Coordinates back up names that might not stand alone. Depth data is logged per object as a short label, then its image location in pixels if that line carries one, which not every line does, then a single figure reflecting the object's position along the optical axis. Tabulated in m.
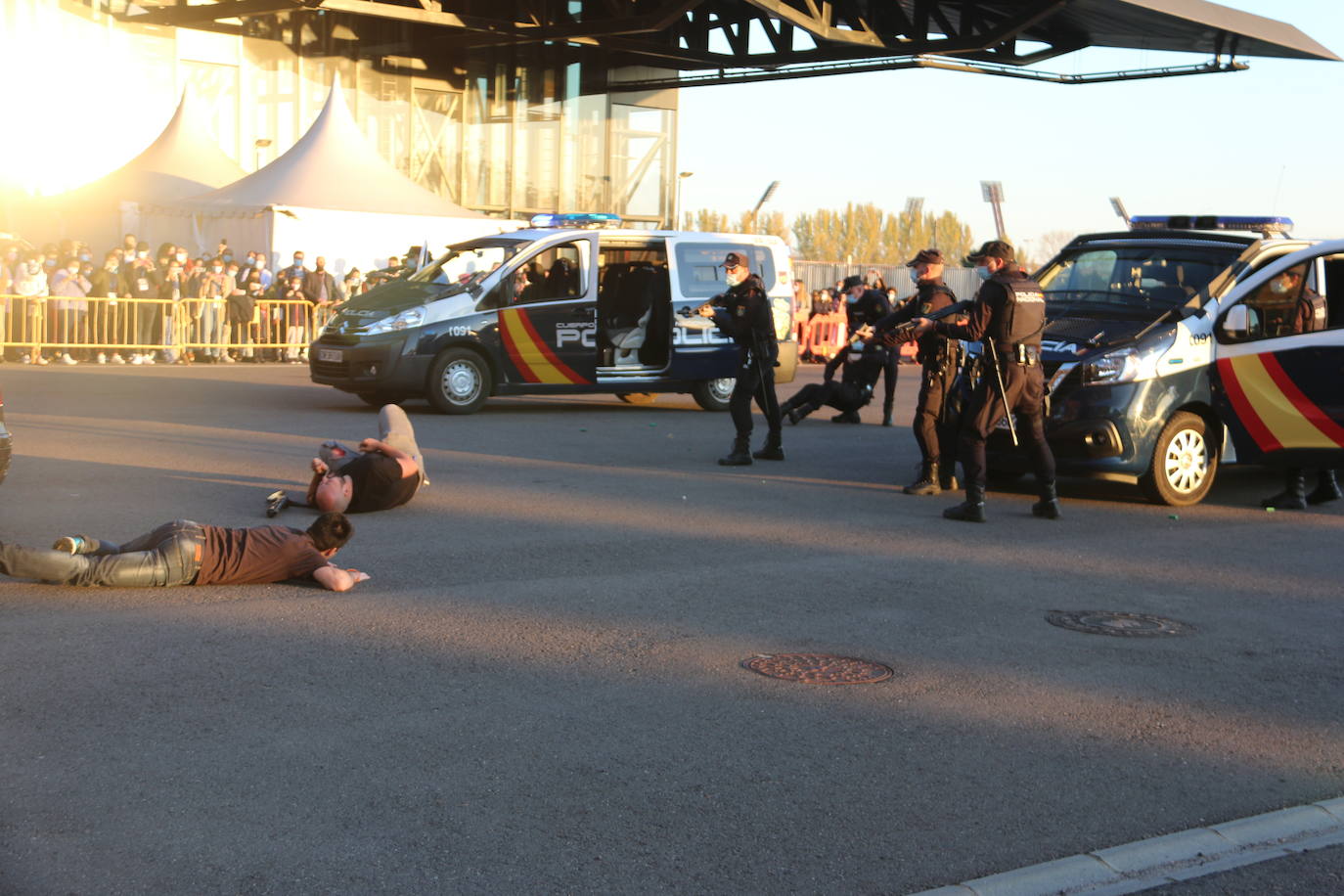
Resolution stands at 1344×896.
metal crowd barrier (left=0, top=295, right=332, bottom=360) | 22.88
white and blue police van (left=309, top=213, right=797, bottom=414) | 16.42
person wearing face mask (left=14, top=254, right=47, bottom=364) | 22.77
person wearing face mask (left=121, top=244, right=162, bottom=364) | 23.94
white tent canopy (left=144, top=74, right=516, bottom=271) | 27.23
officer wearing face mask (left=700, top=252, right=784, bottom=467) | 13.22
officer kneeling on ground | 16.50
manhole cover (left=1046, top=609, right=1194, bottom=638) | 7.21
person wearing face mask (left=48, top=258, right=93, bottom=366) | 23.08
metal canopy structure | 33.47
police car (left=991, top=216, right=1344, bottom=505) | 10.90
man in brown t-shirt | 7.05
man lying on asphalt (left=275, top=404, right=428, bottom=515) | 9.77
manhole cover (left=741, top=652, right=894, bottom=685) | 6.15
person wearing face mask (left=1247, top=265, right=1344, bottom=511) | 11.31
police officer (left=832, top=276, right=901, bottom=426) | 15.81
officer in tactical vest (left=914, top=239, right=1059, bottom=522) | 10.34
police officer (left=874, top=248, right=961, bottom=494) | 11.80
